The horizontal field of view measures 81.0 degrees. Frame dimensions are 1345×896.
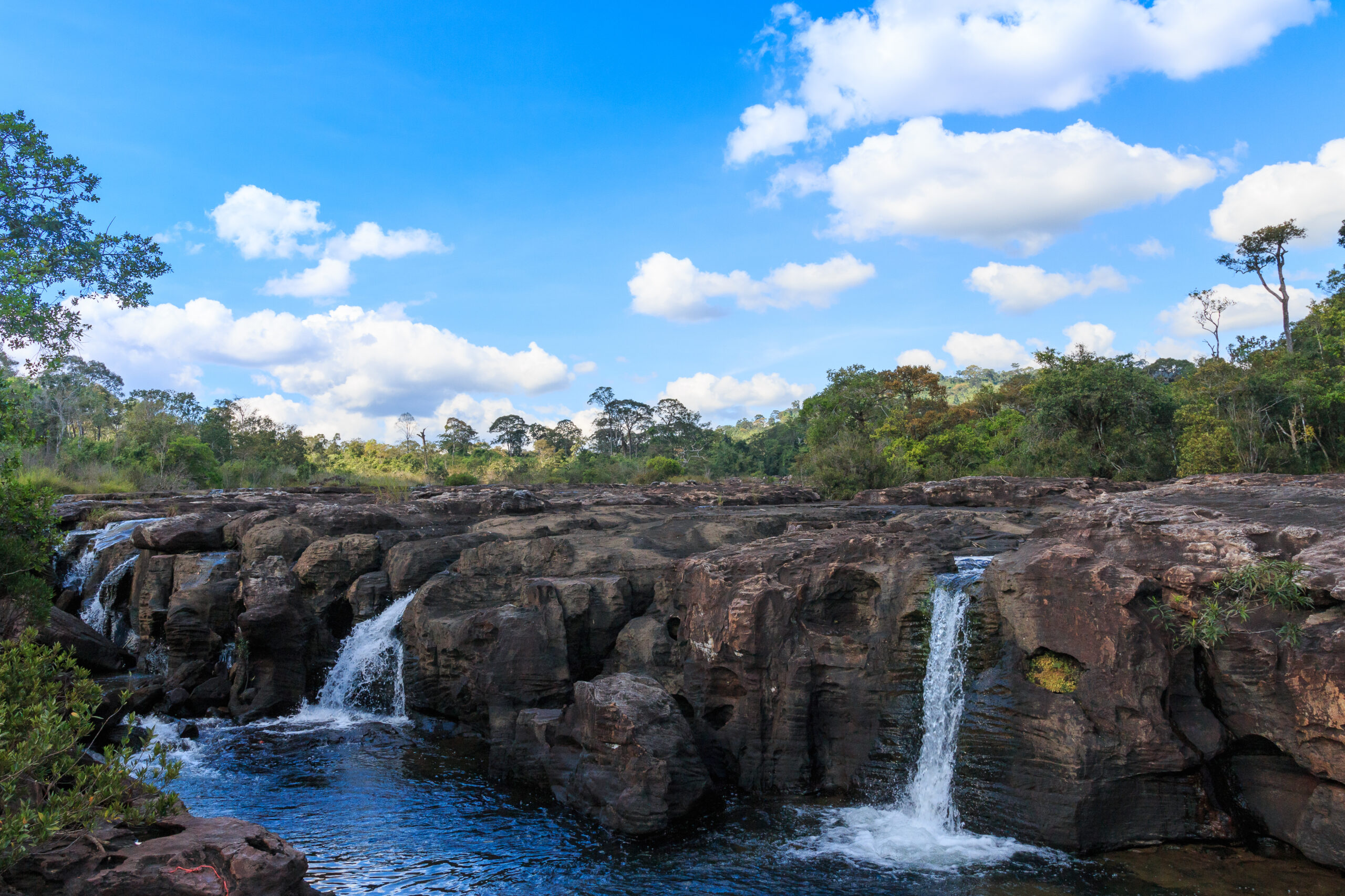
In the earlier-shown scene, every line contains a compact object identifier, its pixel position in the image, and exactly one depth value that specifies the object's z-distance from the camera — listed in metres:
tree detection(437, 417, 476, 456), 76.19
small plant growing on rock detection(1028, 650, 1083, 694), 9.25
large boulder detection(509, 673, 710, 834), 9.65
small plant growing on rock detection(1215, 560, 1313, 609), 8.30
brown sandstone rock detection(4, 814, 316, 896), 5.36
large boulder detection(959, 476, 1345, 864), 8.10
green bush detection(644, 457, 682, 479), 57.38
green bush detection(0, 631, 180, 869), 4.86
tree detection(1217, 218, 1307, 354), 41.41
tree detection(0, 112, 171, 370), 11.40
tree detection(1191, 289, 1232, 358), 41.91
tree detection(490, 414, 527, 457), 90.50
